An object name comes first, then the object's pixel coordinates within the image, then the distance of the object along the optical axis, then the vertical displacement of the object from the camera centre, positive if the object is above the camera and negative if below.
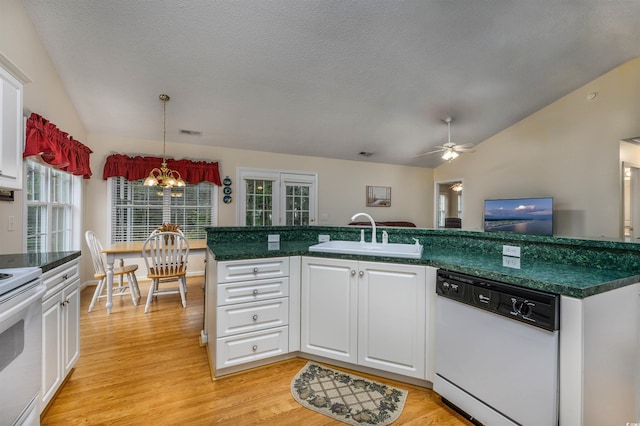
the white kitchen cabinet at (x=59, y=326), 1.52 -0.71
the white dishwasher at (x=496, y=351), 1.18 -0.68
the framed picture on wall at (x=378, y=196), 6.53 +0.42
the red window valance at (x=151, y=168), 4.29 +0.74
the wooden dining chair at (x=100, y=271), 3.27 -0.72
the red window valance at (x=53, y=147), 2.32 +0.65
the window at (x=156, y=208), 4.46 +0.08
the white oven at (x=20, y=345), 1.00 -0.54
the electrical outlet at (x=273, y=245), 2.20 -0.28
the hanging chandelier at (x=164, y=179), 3.46 +0.42
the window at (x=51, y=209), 2.79 +0.04
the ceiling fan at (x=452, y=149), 4.23 +1.02
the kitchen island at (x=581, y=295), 1.11 -0.35
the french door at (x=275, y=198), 5.28 +0.31
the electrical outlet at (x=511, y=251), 1.77 -0.24
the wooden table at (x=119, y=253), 3.14 -0.50
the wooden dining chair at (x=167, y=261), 3.15 -0.58
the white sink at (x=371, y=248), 1.84 -0.27
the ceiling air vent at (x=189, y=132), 4.41 +1.31
